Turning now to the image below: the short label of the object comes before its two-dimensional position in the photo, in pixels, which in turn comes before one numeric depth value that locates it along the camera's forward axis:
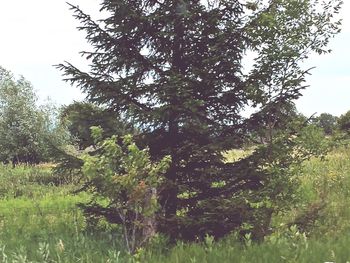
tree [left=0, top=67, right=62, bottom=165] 33.41
